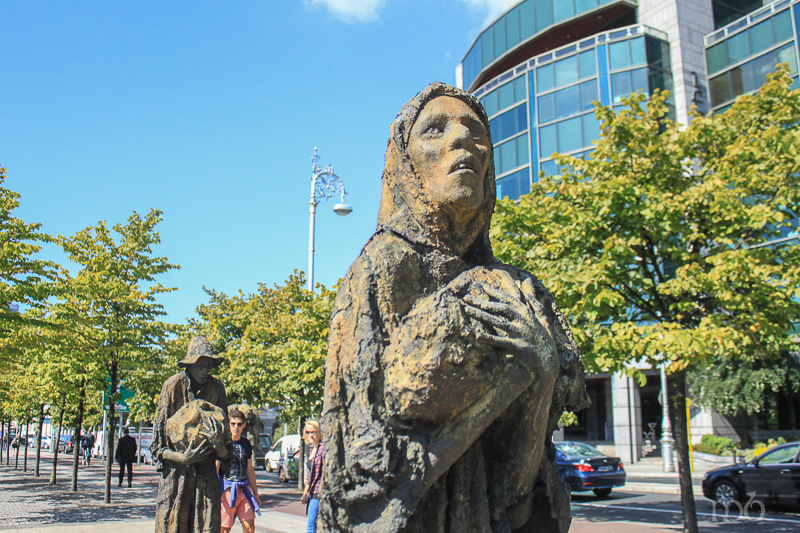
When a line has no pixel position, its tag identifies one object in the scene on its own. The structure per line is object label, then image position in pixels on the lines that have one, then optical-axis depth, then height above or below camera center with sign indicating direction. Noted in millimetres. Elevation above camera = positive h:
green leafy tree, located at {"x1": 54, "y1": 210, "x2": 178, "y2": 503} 14523 +2445
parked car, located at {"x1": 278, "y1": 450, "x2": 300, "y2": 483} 23203 -2366
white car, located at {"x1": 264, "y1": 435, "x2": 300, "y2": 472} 25141 -1954
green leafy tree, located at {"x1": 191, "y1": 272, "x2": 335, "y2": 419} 15727 +1775
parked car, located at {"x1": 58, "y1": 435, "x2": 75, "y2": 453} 49931 -3189
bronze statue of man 5949 -449
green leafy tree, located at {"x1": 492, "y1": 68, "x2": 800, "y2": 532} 8172 +2192
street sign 15738 +170
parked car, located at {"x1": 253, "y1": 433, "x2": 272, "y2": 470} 29744 -2296
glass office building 28250 +15166
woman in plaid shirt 7406 -953
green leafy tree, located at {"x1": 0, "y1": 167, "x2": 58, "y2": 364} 10719 +2376
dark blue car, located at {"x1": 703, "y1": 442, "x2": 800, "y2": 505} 13836 -1853
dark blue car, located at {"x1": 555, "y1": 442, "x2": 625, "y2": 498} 16391 -1867
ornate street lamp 23531 +7918
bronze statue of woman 1968 +106
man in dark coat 20359 -1495
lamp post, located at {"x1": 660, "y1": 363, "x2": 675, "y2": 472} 23359 -1667
